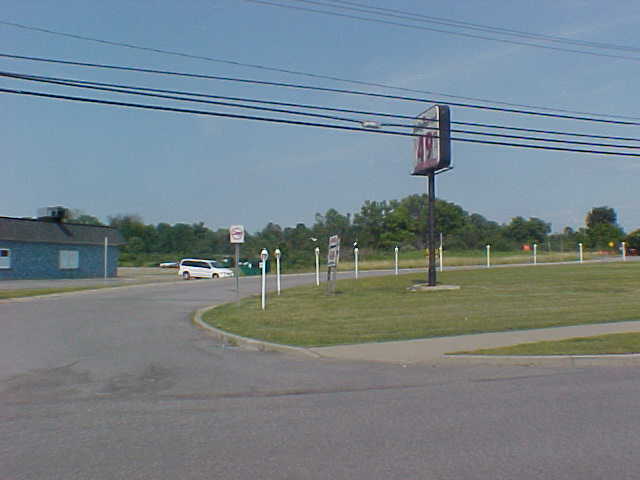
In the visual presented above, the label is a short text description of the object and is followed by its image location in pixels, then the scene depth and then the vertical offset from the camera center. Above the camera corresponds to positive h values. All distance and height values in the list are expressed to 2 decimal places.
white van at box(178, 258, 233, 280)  50.19 -0.80
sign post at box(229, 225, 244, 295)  20.66 +0.78
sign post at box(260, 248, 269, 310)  20.38 +0.03
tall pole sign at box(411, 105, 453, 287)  24.19 +4.09
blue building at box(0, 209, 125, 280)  46.31 +0.88
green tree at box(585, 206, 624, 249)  100.88 +4.82
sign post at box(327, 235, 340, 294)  25.47 +0.21
